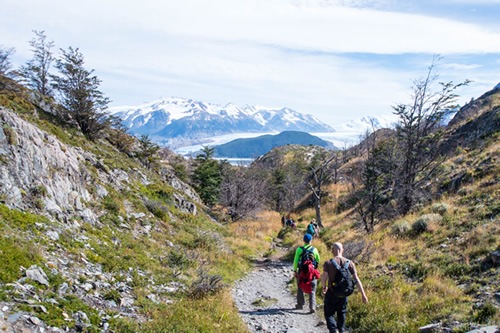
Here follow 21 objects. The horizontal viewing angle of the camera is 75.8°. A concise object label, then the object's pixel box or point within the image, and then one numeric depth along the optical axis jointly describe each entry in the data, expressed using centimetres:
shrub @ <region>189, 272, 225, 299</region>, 946
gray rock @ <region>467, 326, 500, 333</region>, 604
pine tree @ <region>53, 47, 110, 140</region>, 2083
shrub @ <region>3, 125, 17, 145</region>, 959
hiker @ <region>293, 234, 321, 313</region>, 931
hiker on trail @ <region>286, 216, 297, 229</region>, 2860
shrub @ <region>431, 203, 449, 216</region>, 1623
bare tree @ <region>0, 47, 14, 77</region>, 1766
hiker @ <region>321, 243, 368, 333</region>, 682
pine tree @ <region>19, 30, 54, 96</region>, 2956
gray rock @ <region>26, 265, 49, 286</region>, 640
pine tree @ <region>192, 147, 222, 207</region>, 3722
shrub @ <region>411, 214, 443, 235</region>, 1493
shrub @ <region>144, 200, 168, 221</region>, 1661
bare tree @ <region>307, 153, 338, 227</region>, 2528
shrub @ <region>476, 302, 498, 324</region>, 676
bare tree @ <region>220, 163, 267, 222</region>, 3203
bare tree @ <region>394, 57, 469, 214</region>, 1905
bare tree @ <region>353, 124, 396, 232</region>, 1984
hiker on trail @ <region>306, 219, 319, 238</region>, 1999
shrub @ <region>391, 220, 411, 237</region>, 1577
